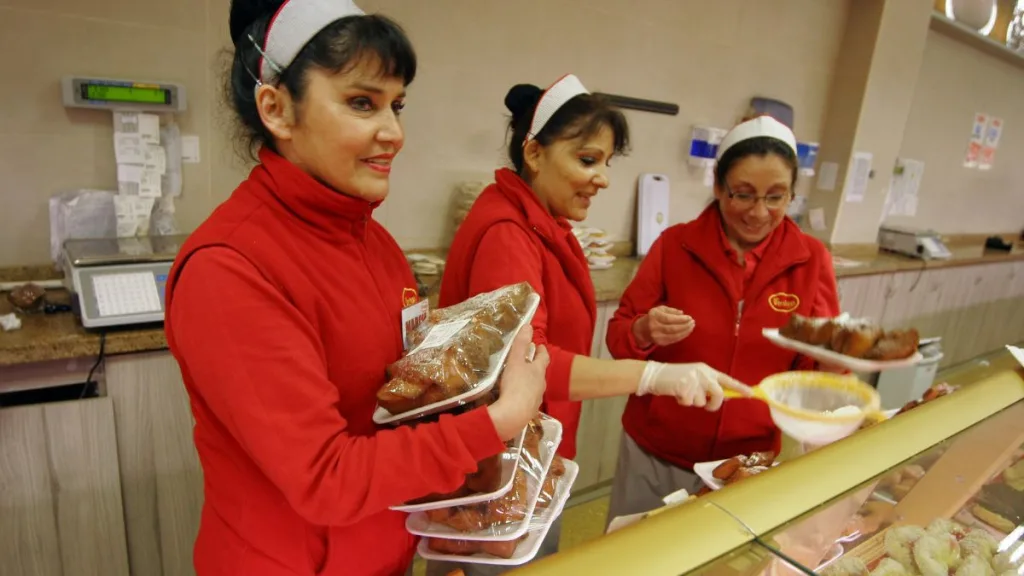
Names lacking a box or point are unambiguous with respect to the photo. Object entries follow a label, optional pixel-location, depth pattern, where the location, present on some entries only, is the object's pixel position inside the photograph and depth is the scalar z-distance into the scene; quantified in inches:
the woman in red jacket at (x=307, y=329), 27.4
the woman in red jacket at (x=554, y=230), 46.3
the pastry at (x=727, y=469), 44.8
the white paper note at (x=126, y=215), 73.9
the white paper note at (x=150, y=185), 75.7
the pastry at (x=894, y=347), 52.4
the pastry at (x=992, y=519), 43.2
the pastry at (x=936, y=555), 37.8
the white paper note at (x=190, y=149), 79.1
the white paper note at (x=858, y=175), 157.9
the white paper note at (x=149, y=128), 74.7
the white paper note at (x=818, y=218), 162.7
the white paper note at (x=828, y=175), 160.2
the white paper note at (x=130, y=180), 74.5
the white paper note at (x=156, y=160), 75.6
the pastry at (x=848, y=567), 35.4
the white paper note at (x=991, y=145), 212.8
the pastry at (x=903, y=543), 38.6
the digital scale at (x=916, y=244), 160.1
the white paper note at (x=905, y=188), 184.2
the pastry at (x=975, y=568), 38.3
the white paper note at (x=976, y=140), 205.5
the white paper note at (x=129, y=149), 73.5
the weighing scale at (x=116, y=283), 61.0
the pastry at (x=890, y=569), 37.4
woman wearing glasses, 59.9
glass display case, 27.4
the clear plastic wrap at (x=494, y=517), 33.5
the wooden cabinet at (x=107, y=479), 60.0
